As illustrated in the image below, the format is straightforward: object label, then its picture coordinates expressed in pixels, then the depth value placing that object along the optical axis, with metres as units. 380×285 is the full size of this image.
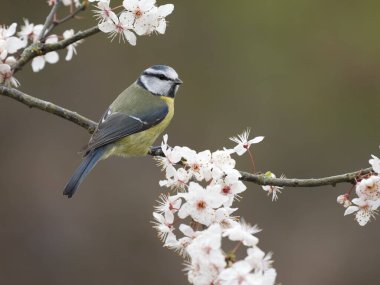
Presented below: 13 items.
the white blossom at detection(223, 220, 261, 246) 3.85
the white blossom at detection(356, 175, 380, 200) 4.56
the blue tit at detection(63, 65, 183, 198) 6.75
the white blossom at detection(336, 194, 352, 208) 4.93
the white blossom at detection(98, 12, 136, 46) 5.23
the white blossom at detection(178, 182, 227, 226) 4.30
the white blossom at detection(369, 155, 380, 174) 4.56
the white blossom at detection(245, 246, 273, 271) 3.71
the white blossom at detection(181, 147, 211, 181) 4.74
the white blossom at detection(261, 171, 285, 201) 5.16
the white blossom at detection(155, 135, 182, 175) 4.87
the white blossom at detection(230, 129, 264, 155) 5.16
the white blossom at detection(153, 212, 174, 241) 4.54
